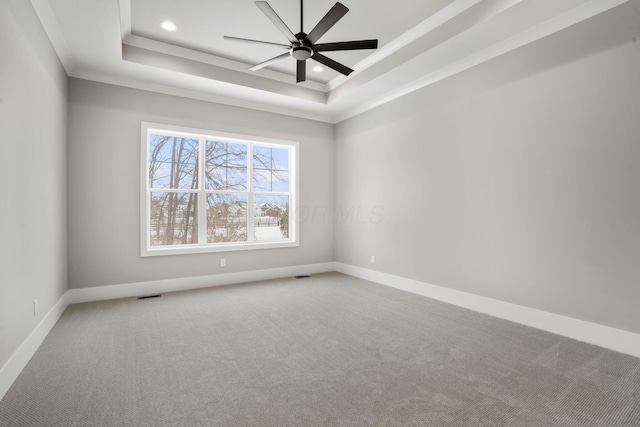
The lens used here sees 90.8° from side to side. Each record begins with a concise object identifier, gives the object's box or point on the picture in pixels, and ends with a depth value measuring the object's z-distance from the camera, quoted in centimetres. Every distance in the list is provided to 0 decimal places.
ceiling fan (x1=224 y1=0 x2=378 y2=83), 248
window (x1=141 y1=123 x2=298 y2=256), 447
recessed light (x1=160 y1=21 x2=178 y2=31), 339
